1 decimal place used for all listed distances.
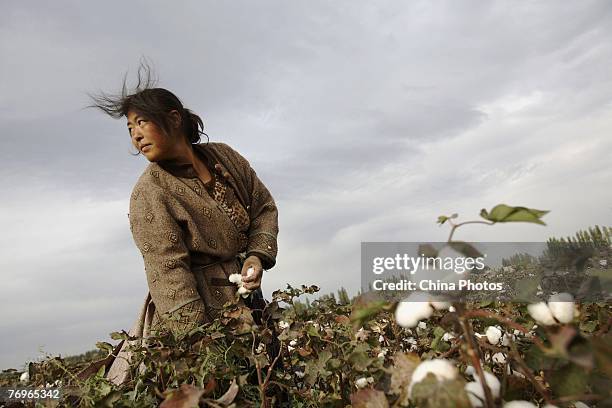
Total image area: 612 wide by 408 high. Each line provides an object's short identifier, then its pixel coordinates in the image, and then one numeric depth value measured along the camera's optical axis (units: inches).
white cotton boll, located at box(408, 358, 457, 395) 32.3
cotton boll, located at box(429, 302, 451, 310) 36.1
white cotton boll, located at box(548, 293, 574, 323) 36.3
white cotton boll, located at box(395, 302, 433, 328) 36.1
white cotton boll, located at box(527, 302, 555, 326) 37.0
